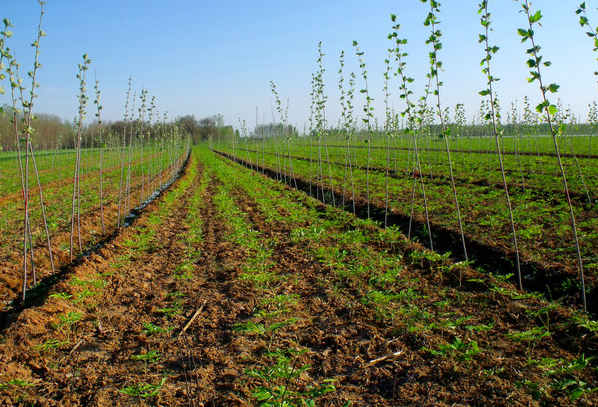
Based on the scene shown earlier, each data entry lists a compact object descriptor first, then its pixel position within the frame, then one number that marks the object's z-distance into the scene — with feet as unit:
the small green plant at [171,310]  15.33
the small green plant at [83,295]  16.24
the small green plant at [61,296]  15.42
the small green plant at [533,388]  9.59
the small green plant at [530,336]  11.71
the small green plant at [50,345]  12.27
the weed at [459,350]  11.16
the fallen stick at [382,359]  11.65
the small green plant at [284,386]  9.34
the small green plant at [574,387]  8.88
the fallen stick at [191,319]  13.81
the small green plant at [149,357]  11.91
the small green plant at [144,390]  10.10
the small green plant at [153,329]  13.73
